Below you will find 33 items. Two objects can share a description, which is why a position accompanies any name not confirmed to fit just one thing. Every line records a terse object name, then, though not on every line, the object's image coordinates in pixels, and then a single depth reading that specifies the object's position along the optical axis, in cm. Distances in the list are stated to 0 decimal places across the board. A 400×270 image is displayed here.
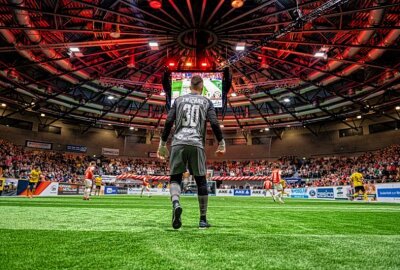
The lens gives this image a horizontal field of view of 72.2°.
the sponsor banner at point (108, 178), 3856
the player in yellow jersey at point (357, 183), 2013
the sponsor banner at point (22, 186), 2473
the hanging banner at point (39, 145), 3947
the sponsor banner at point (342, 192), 2452
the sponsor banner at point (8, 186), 2296
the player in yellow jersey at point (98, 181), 2530
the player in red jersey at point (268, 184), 2231
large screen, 1811
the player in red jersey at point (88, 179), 1614
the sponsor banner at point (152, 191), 3700
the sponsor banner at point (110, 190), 3506
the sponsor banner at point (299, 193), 3012
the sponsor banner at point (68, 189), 2864
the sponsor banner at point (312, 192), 2883
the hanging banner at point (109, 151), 4741
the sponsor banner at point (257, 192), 3609
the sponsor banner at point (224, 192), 3809
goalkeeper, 441
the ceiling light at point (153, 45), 2028
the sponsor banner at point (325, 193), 2627
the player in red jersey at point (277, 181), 1725
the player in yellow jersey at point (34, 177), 1915
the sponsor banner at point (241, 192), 3719
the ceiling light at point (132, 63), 2531
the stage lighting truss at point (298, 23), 1630
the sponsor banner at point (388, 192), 1978
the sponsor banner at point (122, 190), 3673
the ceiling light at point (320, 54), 2180
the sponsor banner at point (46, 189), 2591
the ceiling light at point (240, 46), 2166
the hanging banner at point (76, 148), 4397
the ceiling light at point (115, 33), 1884
